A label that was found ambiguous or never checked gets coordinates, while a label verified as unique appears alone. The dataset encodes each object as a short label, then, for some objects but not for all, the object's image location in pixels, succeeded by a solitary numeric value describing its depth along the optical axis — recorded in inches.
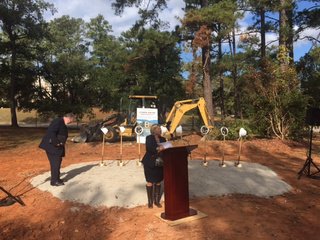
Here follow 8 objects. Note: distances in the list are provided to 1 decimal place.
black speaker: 274.4
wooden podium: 175.9
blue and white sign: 472.8
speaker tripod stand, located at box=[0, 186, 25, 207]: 208.6
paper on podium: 181.6
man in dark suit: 231.4
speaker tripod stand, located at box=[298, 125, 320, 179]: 277.4
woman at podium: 188.4
